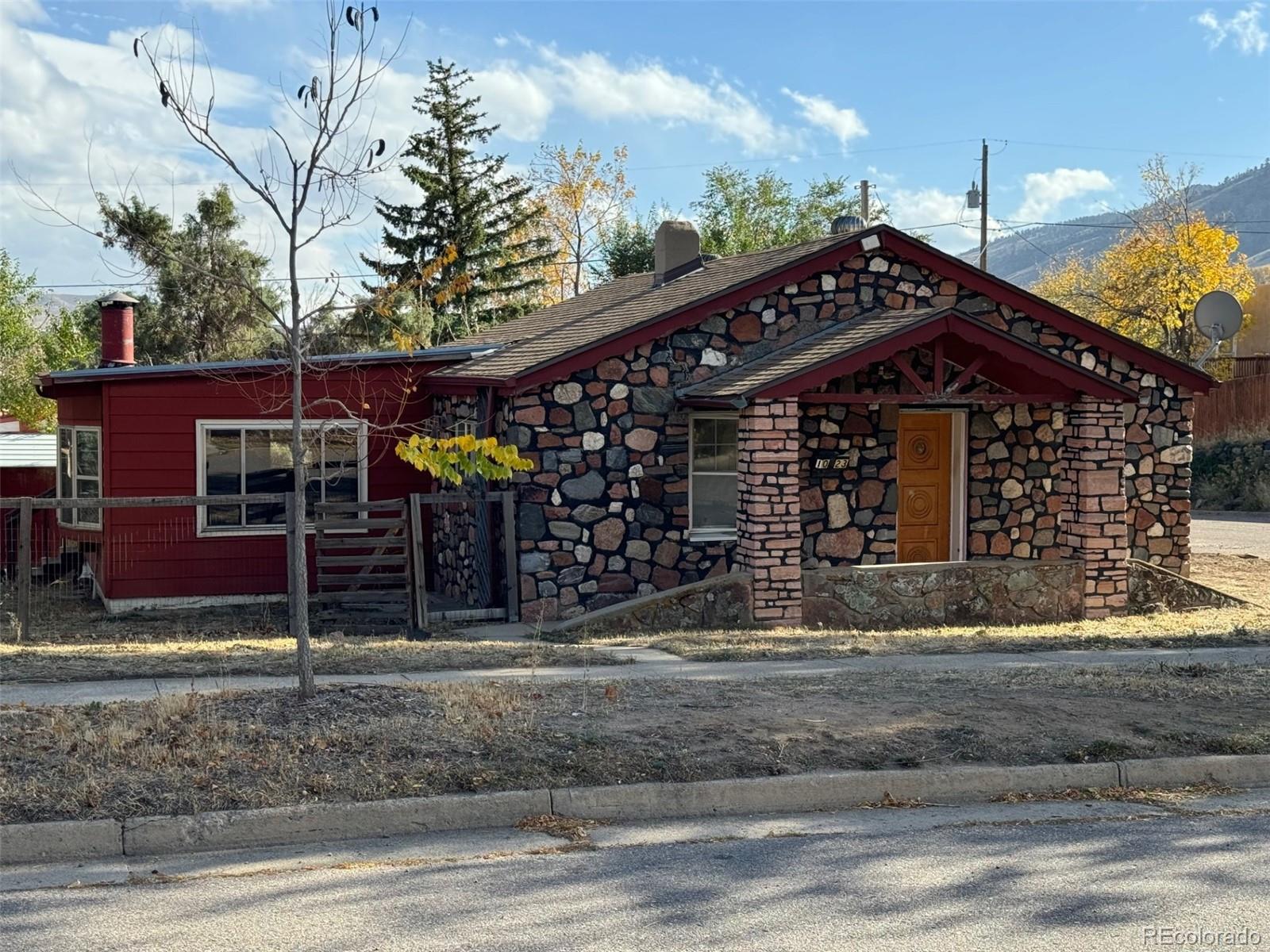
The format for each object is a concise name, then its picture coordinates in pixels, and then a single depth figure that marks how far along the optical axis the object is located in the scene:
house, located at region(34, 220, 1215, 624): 14.74
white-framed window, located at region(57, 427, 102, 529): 17.48
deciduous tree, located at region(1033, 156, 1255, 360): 39.69
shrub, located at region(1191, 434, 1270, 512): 32.48
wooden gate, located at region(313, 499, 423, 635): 15.13
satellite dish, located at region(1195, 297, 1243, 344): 19.88
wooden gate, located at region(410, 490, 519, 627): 14.69
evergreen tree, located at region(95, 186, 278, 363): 38.09
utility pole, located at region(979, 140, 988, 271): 44.41
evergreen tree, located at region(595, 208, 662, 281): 34.66
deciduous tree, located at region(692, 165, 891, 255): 44.06
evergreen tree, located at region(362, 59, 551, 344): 39.16
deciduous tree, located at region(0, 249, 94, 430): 45.12
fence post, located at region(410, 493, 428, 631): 14.68
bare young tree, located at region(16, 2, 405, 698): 8.12
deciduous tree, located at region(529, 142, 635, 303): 45.91
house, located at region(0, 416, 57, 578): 19.40
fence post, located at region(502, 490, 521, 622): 14.53
